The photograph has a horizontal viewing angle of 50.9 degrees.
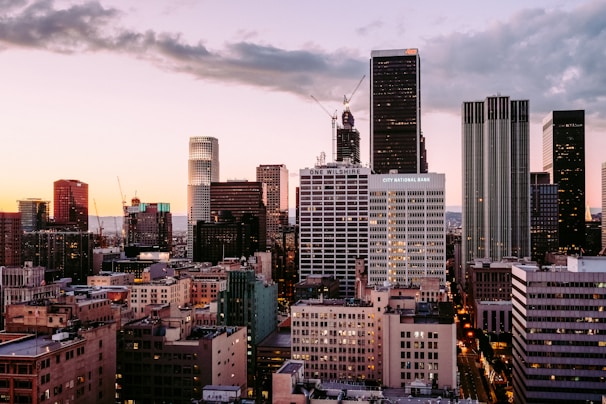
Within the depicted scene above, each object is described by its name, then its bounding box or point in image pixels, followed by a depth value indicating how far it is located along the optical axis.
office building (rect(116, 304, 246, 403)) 115.62
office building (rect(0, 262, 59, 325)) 184.62
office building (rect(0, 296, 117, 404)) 83.25
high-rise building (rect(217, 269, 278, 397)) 175.38
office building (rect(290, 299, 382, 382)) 139.38
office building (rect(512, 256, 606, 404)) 127.25
